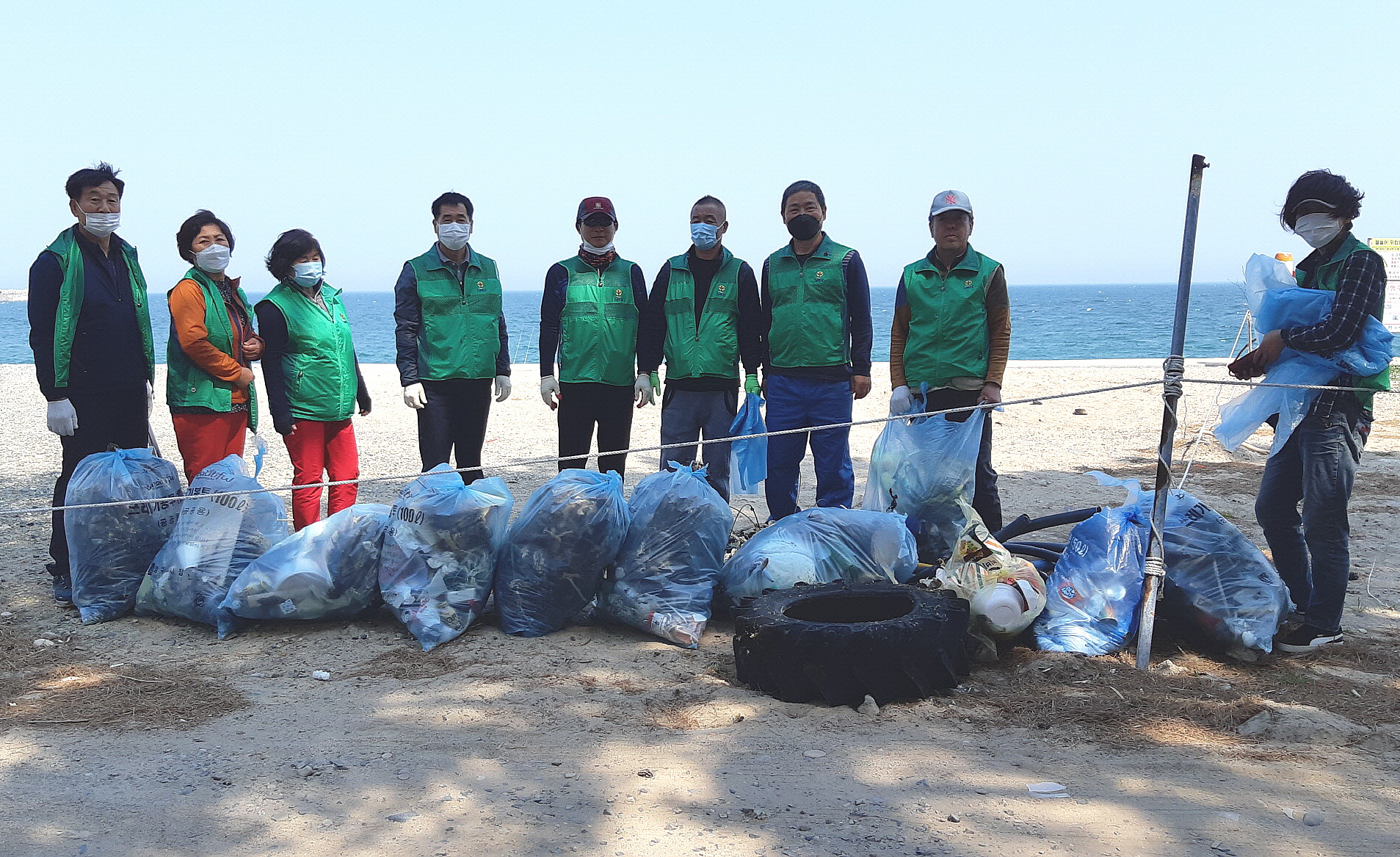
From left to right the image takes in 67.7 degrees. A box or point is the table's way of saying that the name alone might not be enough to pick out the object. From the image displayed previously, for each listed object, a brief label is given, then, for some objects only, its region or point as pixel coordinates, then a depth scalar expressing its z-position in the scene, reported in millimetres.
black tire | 3266
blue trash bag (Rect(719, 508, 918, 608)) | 4008
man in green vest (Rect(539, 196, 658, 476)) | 4949
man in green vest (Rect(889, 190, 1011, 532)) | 4625
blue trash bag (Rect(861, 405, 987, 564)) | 4422
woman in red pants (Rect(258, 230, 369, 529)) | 4555
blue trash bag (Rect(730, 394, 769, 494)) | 4961
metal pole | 3467
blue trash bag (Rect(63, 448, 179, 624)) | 4129
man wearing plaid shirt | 3482
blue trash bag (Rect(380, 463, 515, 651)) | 3904
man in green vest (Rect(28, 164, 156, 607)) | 4258
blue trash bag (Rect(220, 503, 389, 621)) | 3959
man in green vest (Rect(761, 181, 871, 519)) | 4891
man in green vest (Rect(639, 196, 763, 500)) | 4945
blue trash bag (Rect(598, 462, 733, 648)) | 3932
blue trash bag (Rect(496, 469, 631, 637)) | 3879
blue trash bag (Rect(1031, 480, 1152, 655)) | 3666
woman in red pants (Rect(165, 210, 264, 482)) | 4438
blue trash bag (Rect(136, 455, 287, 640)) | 4055
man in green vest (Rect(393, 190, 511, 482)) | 4887
